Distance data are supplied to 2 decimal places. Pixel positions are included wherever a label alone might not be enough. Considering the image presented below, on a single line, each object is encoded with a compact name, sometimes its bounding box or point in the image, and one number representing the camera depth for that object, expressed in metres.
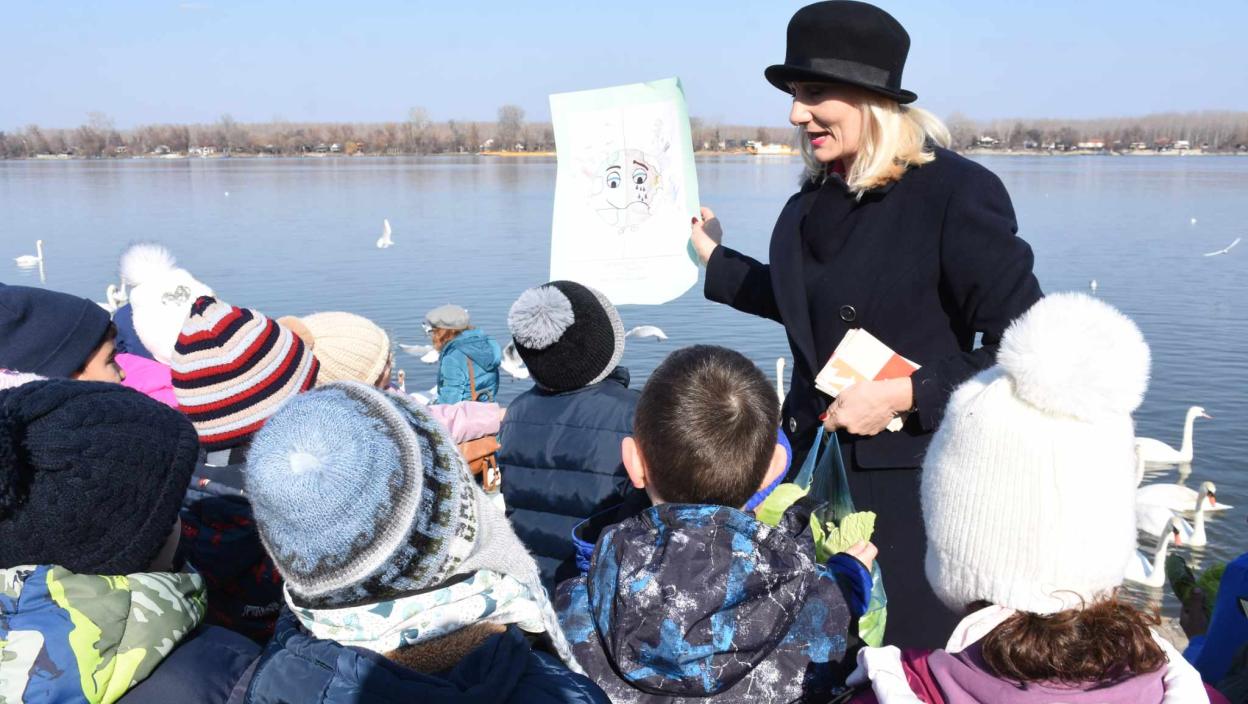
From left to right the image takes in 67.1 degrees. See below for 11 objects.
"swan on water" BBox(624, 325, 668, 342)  12.74
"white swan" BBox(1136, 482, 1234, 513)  9.08
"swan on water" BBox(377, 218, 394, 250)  21.76
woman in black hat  2.01
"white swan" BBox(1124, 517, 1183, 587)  7.56
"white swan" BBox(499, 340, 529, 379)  11.04
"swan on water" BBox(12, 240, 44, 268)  18.03
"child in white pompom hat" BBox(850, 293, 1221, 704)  1.30
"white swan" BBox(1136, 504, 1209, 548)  8.56
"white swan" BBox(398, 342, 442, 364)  11.77
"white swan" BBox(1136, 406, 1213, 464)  9.94
